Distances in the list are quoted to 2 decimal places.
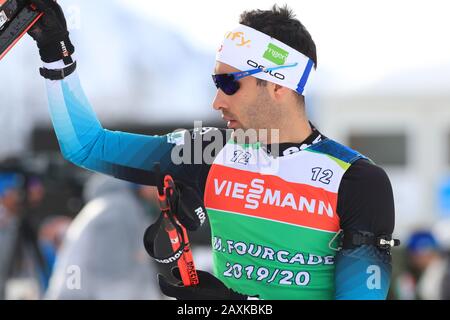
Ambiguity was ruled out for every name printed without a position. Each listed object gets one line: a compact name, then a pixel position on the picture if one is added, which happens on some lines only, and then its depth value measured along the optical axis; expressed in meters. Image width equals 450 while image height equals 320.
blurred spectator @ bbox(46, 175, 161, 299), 10.60
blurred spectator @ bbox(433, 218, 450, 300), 14.01
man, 5.68
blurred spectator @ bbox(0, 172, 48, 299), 13.25
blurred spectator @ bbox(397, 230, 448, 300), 15.28
